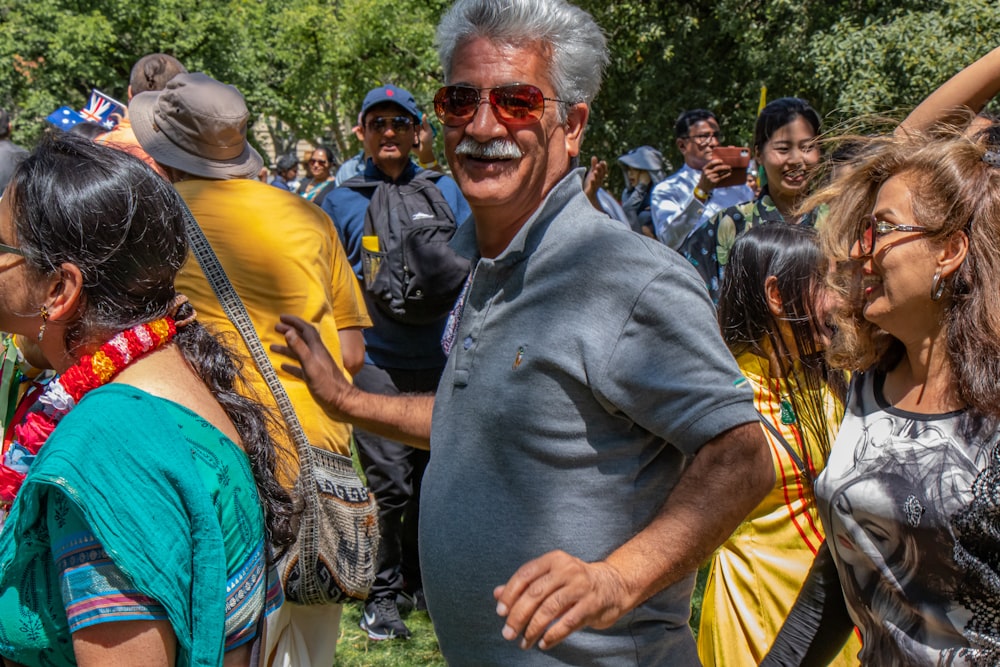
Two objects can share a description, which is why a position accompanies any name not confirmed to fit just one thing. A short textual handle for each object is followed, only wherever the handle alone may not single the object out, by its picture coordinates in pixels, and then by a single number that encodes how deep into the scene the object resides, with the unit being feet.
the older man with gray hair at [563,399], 6.31
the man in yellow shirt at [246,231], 11.15
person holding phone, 18.98
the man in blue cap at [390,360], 17.72
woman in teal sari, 5.78
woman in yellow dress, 9.88
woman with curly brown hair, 6.45
